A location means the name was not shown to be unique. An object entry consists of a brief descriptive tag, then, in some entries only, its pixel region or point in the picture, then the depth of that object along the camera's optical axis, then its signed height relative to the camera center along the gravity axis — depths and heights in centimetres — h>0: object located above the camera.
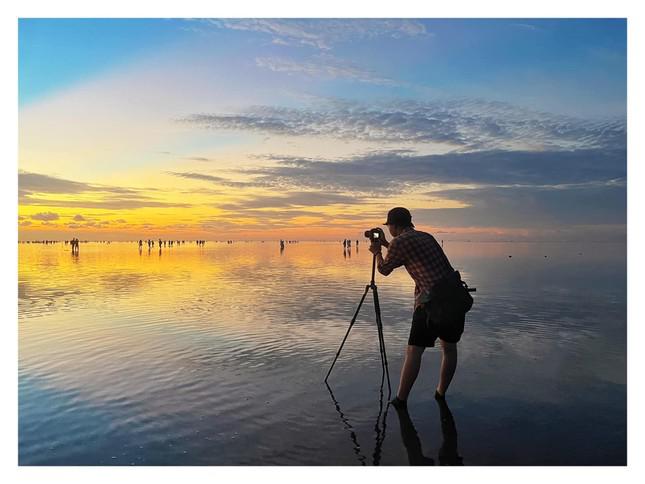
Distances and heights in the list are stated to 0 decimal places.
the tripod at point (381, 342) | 671 -135
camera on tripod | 648 +16
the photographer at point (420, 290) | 589 -53
